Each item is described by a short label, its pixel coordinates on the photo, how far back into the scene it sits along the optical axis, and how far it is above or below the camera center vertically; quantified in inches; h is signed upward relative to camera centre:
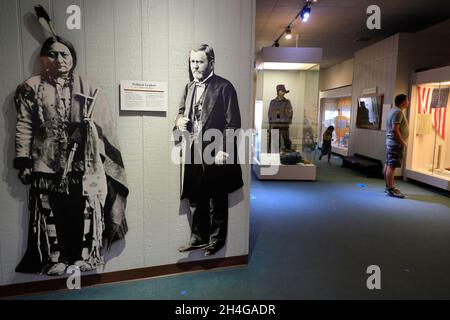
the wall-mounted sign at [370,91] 327.3 +35.6
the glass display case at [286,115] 294.2 +9.0
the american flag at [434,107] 263.1 +15.9
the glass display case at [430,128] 257.6 -1.1
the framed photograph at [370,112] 319.9 +14.5
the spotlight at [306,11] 236.8 +81.2
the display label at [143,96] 104.8 +8.2
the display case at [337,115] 465.1 +16.0
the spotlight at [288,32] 313.1 +87.7
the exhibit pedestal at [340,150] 454.0 -35.5
